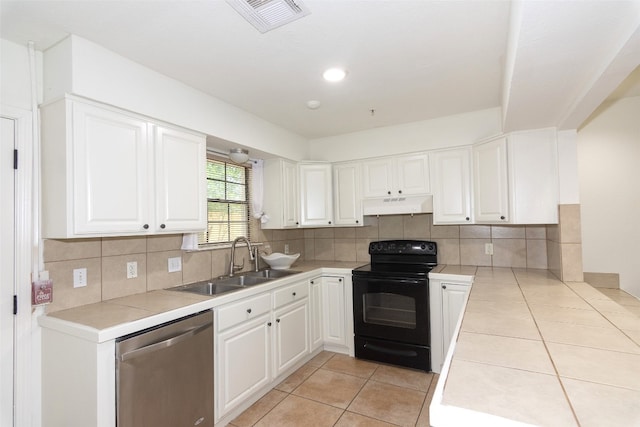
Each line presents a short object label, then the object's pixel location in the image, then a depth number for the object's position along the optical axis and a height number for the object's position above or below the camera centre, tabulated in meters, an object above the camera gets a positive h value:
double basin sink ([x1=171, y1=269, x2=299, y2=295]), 2.49 -0.52
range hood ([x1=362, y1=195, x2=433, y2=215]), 3.16 +0.11
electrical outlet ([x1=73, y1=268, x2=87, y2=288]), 1.88 -0.32
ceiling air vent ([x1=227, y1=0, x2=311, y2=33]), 1.44 +0.95
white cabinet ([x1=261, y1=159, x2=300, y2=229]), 3.32 +0.25
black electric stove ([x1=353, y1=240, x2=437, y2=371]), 2.80 -0.88
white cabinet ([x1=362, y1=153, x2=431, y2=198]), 3.17 +0.41
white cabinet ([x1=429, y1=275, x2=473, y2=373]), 2.71 -0.79
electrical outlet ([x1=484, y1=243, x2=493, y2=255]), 3.12 -0.33
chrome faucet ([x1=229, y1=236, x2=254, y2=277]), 2.85 -0.34
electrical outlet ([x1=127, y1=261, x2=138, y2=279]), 2.16 -0.32
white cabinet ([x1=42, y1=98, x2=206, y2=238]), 1.66 +0.28
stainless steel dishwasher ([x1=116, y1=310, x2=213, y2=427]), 1.56 -0.81
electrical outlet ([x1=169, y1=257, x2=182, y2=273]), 2.45 -0.33
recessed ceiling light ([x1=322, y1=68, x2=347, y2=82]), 2.08 +0.94
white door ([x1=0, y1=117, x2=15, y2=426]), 1.64 -0.25
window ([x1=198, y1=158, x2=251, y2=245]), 2.92 +0.17
